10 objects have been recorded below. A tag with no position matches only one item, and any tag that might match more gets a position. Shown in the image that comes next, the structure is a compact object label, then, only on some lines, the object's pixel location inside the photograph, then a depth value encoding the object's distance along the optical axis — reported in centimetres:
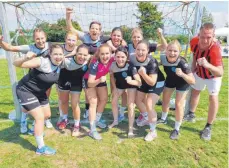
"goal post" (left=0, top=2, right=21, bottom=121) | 449
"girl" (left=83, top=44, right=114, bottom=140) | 392
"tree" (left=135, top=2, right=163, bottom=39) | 642
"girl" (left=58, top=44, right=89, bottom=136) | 398
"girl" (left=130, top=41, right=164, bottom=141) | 383
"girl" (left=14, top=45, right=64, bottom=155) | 365
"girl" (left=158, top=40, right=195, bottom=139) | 386
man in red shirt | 389
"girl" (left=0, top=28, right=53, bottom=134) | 416
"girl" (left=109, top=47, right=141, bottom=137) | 397
